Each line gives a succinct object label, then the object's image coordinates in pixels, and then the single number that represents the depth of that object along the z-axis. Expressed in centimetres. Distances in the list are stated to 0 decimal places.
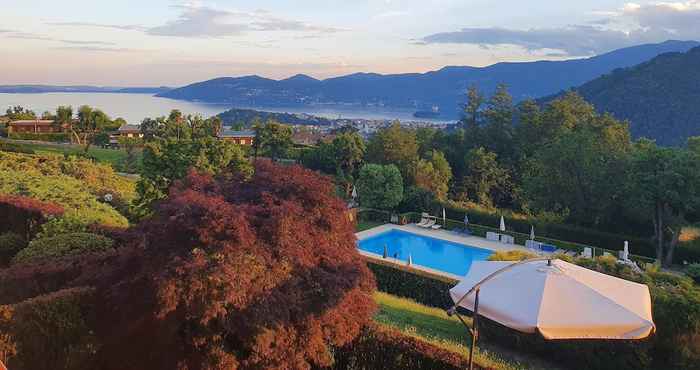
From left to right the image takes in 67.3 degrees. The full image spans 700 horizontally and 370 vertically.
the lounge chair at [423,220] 2386
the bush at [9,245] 1007
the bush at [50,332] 548
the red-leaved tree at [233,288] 491
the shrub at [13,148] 2687
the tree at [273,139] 3362
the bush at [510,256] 1081
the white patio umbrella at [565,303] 612
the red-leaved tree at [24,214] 1048
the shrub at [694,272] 1423
